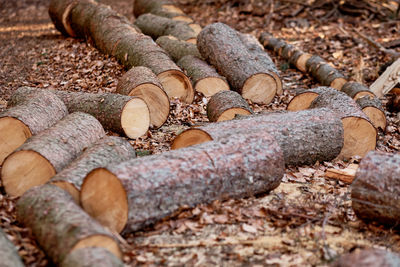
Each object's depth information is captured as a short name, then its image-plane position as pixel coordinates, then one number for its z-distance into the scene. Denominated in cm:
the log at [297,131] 1033
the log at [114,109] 1218
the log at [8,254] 654
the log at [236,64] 1544
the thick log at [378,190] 852
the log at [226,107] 1302
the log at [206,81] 1540
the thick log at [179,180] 797
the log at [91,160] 852
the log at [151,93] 1320
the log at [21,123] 1063
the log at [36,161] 923
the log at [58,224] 695
